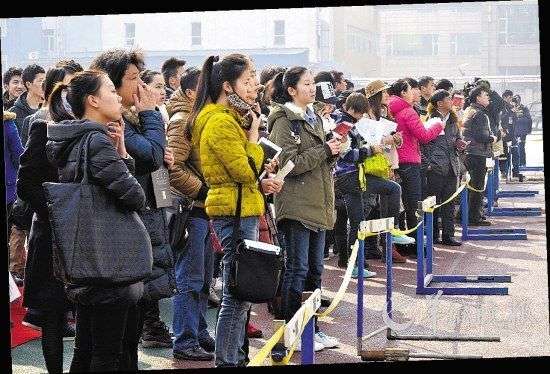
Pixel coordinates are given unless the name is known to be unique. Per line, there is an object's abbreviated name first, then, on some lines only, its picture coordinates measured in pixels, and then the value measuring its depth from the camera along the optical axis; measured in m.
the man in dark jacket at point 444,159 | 20.76
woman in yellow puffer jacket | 9.54
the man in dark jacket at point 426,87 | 23.00
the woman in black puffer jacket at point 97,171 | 8.17
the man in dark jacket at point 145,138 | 9.02
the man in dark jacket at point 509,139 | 37.15
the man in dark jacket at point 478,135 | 23.37
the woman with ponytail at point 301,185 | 11.32
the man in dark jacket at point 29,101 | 15.00
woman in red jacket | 19.13
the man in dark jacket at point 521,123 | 40.95
